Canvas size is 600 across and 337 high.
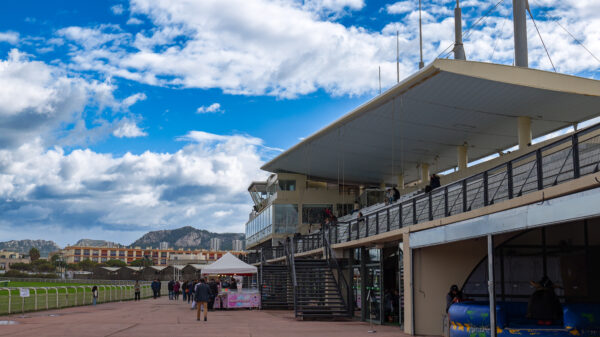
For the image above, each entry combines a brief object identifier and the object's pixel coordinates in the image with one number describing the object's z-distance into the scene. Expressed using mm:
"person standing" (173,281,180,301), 52406
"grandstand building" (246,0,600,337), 12305
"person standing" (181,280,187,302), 47497
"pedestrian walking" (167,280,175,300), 51562
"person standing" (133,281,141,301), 46562
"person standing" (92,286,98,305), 37078
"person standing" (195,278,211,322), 22500
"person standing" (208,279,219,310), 31984
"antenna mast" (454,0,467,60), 34797
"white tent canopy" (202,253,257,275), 32406
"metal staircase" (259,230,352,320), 24156
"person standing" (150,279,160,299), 50469
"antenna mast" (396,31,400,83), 39188
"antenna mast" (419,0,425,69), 35562
